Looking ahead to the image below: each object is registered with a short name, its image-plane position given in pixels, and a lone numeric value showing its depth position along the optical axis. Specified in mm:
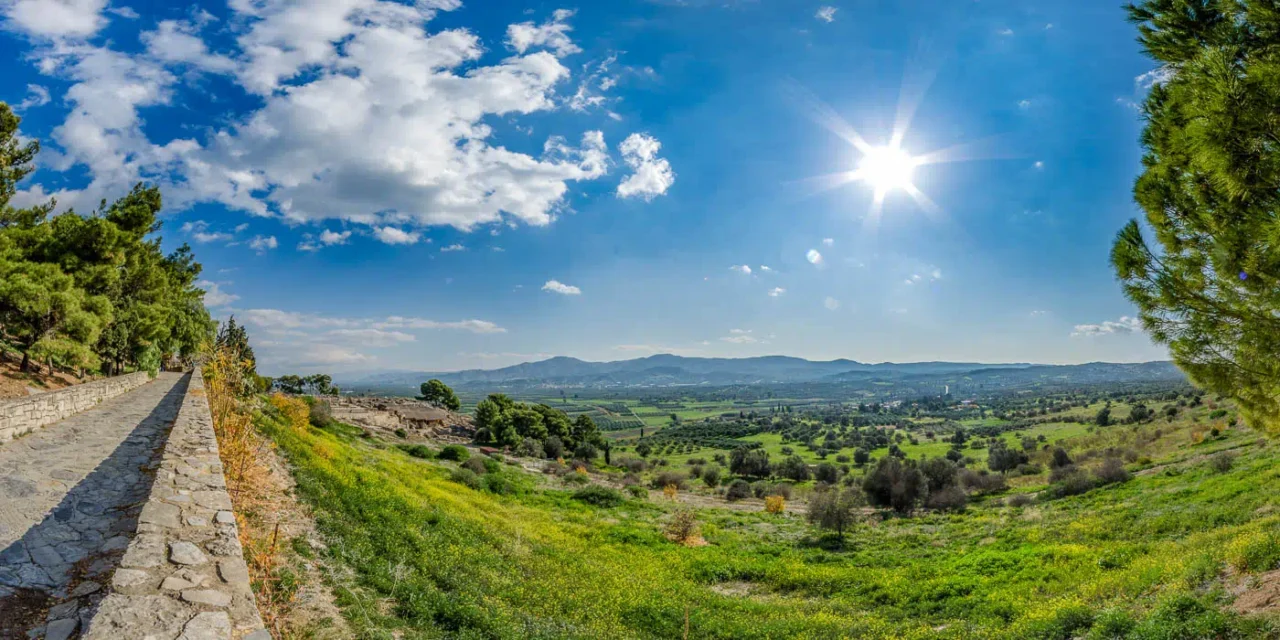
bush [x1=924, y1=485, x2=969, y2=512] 31656
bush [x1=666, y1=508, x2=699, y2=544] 20906
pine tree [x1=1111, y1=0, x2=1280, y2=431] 5398
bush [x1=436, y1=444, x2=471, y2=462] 32844
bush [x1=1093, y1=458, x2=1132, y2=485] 27156
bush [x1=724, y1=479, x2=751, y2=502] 42628
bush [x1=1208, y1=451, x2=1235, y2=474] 21656
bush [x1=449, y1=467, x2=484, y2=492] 24436
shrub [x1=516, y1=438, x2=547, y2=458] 50688
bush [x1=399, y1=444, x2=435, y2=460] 30538
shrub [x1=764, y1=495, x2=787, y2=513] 33625
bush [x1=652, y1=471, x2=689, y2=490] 44250
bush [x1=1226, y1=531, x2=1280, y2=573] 8273
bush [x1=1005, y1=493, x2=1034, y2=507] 28969
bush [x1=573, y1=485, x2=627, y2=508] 28234
